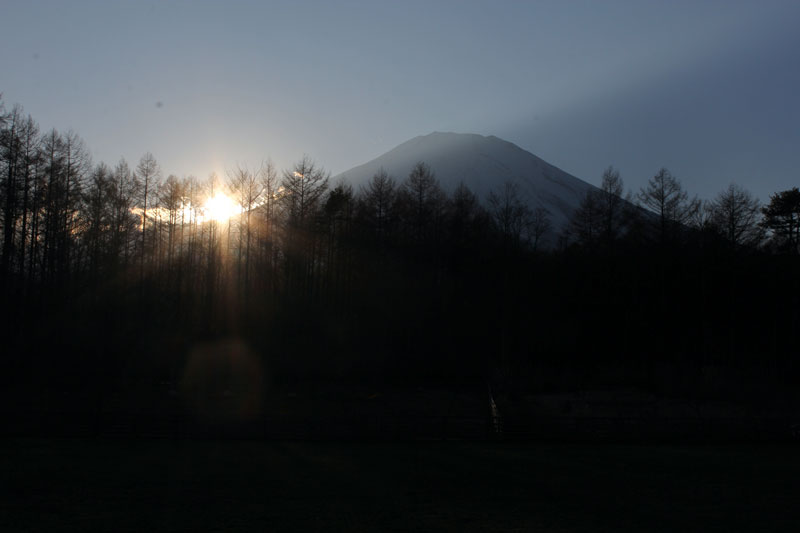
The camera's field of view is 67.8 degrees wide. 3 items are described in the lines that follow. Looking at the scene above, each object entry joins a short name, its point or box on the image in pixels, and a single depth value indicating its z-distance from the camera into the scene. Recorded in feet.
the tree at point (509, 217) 167.53
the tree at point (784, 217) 159.94
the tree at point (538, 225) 180.75
